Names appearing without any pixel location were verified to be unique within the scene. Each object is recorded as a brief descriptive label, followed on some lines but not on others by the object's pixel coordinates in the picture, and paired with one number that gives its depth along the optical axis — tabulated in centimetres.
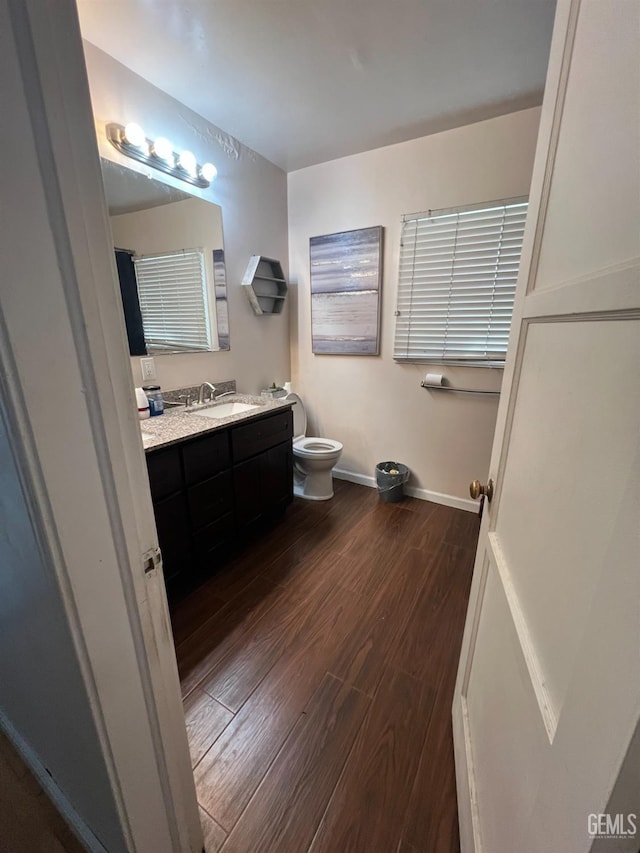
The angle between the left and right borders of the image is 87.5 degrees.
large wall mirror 173
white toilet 254
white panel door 33
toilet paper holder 239
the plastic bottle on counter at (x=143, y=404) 180
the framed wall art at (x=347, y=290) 248
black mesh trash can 265
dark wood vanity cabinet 156
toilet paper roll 242
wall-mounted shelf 240
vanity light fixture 161
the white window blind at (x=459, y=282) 209
